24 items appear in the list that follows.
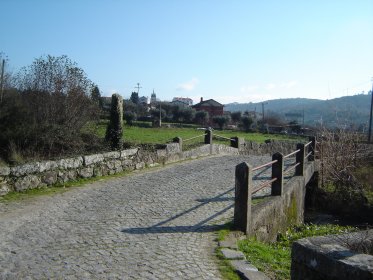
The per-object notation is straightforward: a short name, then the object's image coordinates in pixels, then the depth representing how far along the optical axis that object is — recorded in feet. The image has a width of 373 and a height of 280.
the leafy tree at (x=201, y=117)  161.79
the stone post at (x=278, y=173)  28.45
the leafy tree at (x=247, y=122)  149.48
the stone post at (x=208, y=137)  59.62
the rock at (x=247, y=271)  15.47
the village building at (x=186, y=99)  336.43
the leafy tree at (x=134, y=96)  228.10
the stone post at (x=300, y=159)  38.32
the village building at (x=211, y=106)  233.14
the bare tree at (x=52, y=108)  37.81
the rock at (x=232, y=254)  17.48
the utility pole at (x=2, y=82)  41.29
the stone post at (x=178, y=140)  49.74
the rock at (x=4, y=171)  27.19
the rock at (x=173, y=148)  46.59
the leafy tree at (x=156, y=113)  158.20
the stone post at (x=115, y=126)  42.50
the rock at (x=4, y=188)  27.07
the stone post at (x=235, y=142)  71.77
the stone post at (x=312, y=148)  49.67
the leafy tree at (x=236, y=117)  168.35
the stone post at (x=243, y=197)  21.50
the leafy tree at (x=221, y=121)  153.58
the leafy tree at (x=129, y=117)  124.10
